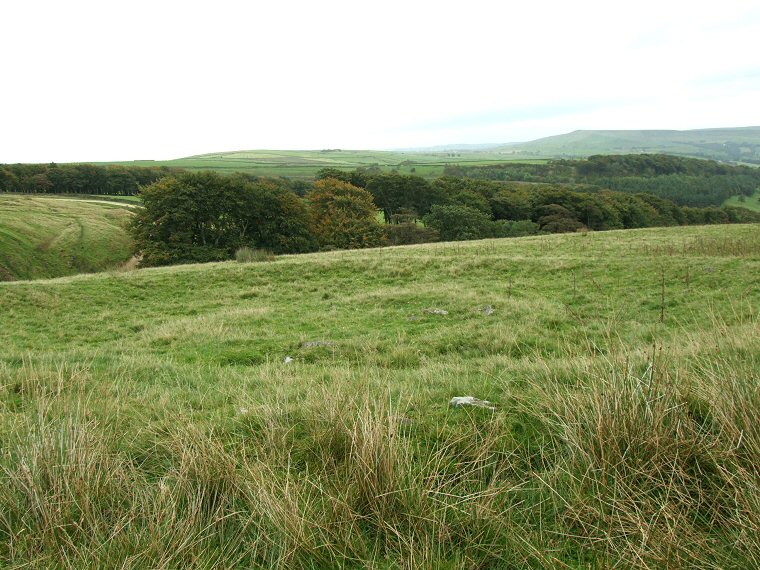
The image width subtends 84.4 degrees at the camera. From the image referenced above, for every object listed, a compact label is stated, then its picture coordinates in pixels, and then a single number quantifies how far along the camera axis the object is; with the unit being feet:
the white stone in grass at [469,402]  12.60
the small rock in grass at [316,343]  28.78
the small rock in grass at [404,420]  10.71
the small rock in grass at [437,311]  37.99
